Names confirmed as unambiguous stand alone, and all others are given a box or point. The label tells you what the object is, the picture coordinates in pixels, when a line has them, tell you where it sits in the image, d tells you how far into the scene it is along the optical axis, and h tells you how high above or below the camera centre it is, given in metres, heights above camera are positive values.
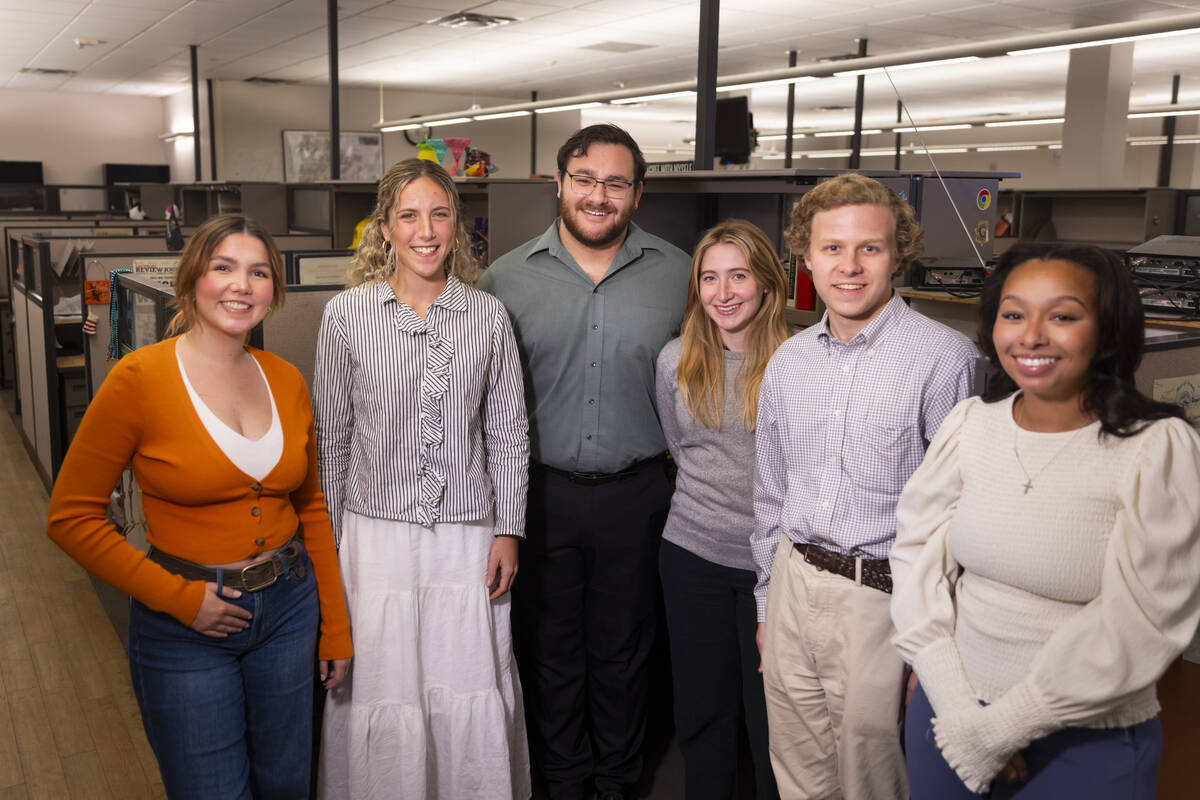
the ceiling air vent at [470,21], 7.74 +1.86
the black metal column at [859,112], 8.62 +1.32
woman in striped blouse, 1.85 -0.49
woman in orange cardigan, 1.49 -0.45
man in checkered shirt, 1.53 -0.35
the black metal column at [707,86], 3.65 +0.64
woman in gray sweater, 1.90 -0.48
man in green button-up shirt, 2.14 -0.38
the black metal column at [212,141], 11.80 +1.25
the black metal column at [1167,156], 12.15 +1.45
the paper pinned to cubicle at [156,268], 3.35 -0.09
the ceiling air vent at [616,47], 8.90 +1.92
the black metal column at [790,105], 9.10 +1.44
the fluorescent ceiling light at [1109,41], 3.26 +0.78
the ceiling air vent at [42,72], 11.43 +2.00
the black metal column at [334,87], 6.83 +1.17
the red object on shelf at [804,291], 3.07 -0.11
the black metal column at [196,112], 9.60 +1.36
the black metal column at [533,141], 13.26 +1.52
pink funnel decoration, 5.12 +0.54
